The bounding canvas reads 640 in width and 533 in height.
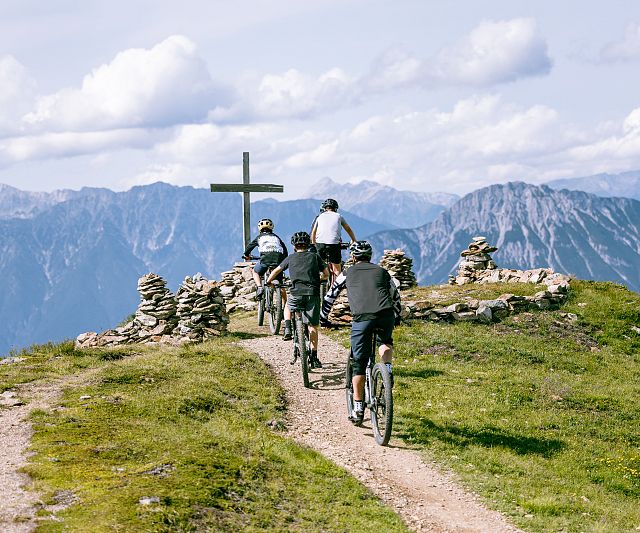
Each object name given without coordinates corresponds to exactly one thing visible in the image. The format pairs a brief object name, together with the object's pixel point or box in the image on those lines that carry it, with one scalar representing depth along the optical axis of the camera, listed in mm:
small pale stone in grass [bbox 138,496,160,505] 8914
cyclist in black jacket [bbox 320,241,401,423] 12430
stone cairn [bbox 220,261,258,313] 32719
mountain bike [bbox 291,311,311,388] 16188
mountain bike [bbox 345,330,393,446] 12219
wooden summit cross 32188
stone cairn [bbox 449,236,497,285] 37125
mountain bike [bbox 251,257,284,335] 22422
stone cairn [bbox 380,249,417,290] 36344
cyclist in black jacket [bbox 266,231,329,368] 16234
